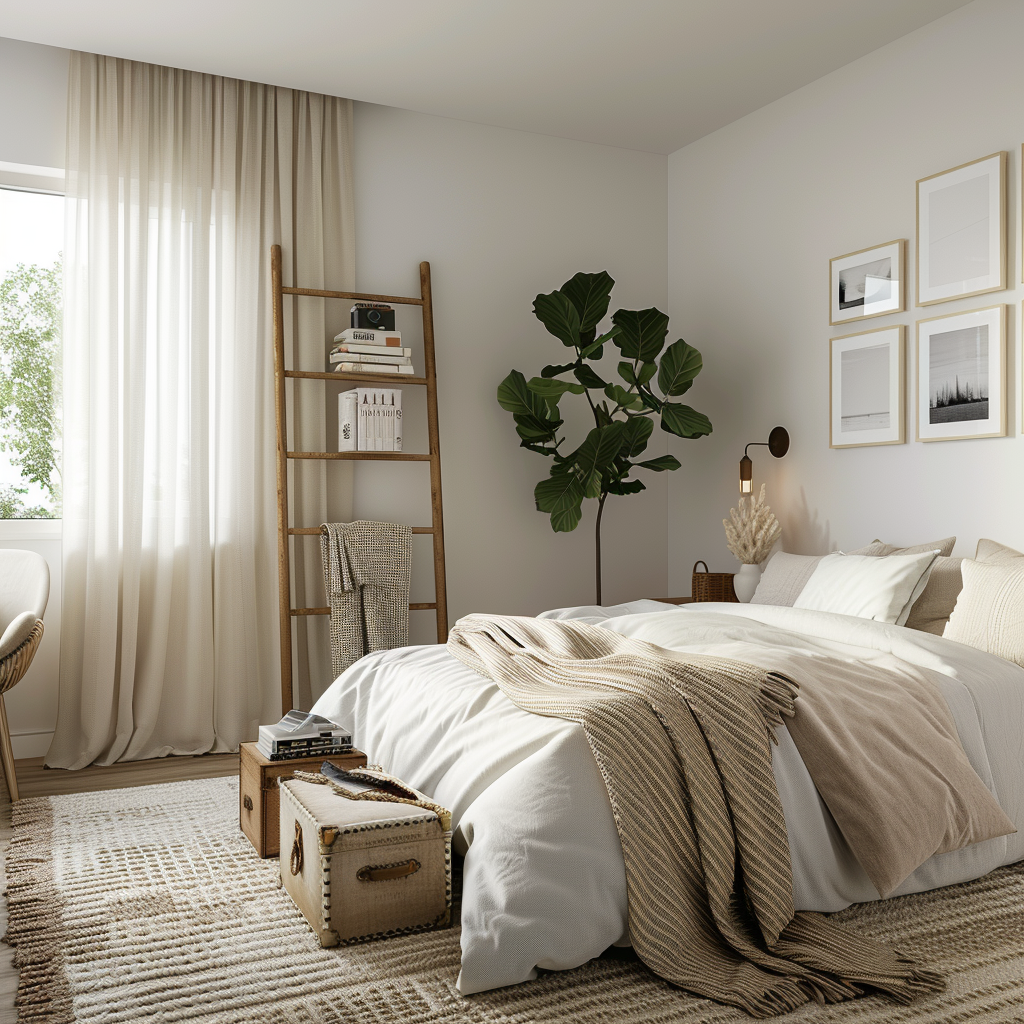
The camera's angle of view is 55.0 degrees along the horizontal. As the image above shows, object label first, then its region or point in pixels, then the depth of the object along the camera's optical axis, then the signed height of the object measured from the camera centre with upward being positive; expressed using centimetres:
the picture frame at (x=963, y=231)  337 +90
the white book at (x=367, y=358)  426 +56
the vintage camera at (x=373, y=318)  431 +74
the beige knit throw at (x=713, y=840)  188 -73
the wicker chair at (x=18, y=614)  319 -44
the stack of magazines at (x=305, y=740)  263 -68
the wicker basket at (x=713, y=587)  433 -45
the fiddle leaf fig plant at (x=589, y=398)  441 +41
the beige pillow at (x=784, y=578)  366 -36
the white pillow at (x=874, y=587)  309 -33
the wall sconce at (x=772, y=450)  430 +16
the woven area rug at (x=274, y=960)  179 -96
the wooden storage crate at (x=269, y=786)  261 -80
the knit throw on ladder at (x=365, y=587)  417 -43
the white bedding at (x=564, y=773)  188 -66
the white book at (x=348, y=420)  428 +29
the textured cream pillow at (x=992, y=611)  271 -36
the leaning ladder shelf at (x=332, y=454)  413 +14
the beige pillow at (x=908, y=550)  343 -23
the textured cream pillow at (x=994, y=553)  300 -22
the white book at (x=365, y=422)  429 +28
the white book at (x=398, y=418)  434 +30
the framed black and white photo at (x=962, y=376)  339 +39
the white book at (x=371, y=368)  423 +52
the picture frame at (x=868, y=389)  379 +38
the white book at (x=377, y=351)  427 +59
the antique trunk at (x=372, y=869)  202 -80
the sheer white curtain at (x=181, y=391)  398 +41
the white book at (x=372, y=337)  428 +65
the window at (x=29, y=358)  408 +54
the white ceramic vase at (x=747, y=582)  412 -41
